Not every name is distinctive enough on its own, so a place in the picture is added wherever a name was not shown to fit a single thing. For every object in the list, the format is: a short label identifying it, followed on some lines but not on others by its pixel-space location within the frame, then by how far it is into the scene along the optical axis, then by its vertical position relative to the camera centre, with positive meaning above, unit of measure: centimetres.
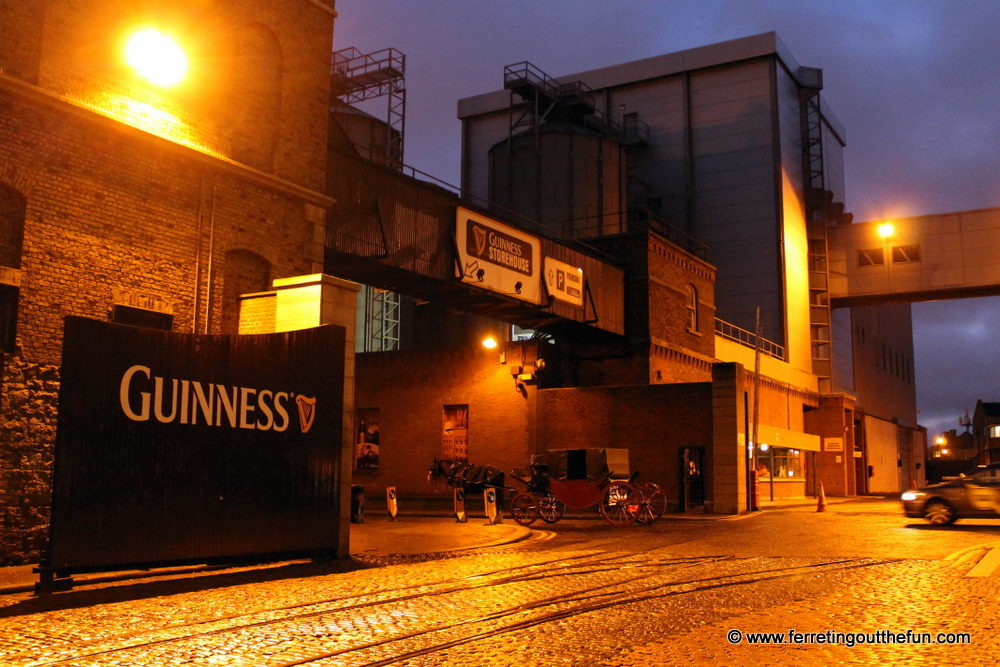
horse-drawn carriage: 2169 -73
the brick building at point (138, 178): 1434 +482
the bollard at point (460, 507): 2391 -118
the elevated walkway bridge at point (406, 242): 2155 +529
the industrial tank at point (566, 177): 4812 +1455
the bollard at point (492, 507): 2304 -111
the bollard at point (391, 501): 2544 -111
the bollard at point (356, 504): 2216 -109
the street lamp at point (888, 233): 4800 +1183
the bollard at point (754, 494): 2969 -90
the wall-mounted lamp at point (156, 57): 1644 +699
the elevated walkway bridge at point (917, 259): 4694 +1071
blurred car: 2078 -68
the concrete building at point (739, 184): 4853 +1505
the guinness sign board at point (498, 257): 2525 +565
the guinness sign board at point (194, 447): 1157 +13
